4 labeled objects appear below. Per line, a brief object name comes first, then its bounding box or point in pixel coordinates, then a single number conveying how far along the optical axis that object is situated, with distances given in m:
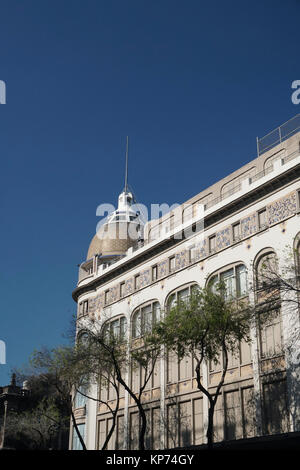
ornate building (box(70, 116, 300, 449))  33.28
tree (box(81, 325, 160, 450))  33.12
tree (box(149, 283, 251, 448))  29.34
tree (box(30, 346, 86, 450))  36.78
